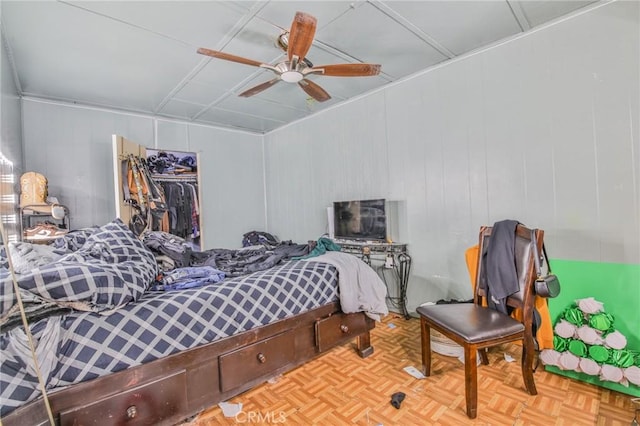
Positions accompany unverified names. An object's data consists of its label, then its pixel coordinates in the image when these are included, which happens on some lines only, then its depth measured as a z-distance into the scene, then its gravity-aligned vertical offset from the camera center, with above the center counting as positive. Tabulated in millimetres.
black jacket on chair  1853 -415
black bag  1691 -476
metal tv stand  3186 -561
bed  1103 -559
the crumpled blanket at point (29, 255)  1368 -163
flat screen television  3289 -114
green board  1895 -635
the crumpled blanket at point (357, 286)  2148 -581
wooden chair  1598 -707
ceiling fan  1749 +1098
